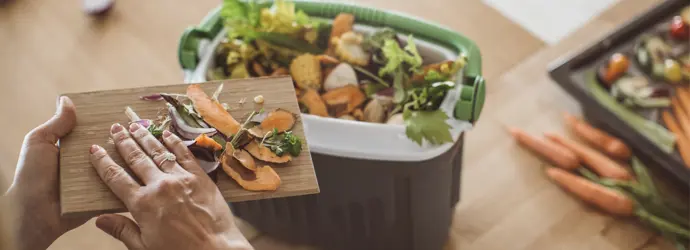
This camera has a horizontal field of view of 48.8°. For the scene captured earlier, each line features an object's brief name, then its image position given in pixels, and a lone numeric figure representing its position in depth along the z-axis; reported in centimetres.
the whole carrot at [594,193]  144
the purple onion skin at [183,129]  90
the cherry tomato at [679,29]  160
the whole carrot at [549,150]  153
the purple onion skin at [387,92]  120
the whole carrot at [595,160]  150
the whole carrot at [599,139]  152
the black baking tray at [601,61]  146
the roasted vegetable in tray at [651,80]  151
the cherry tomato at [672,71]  156
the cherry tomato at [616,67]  156
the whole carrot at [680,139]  146
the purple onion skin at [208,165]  88
